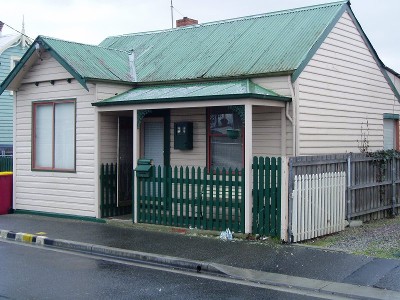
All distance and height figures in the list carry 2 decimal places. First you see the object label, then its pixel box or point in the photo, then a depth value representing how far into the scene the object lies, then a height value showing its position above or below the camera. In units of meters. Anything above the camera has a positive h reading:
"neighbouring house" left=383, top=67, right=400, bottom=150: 16.75 +0.90
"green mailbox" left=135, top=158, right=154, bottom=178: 12.74 -0.33
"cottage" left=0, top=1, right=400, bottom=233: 12.23 +1.15
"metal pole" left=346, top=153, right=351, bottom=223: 12.46 -0.74
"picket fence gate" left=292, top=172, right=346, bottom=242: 10.73 -1.02
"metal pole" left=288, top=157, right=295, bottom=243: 10.65 -0.85
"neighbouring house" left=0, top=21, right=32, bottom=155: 27.38 +4.21
